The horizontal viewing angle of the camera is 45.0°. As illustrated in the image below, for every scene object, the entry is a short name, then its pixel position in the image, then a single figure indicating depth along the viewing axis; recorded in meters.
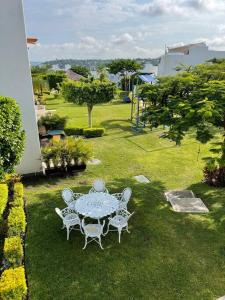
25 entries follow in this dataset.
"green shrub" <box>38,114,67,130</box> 24.16
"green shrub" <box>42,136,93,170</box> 14.77
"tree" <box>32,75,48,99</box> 39.02
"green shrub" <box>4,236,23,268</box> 7.73
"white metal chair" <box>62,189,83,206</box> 10.82
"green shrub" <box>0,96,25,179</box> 8.70
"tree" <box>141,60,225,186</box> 10.59
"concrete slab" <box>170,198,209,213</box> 11.81
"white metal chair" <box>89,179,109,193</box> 11.95
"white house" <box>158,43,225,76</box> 60.06
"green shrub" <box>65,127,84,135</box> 24.19
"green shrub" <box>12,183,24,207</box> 10.38
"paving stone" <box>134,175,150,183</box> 15.02
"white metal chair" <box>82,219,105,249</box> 9.16
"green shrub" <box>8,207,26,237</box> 8.90
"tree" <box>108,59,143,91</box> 53.41
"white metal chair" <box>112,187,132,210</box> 10.84
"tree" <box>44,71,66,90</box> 46.31
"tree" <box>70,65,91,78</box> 70.19
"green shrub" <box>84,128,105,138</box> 23.55
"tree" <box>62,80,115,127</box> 23.05
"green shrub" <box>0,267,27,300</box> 6.47
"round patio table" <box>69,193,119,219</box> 9.93
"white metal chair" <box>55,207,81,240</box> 9.62
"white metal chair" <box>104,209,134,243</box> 9.49
